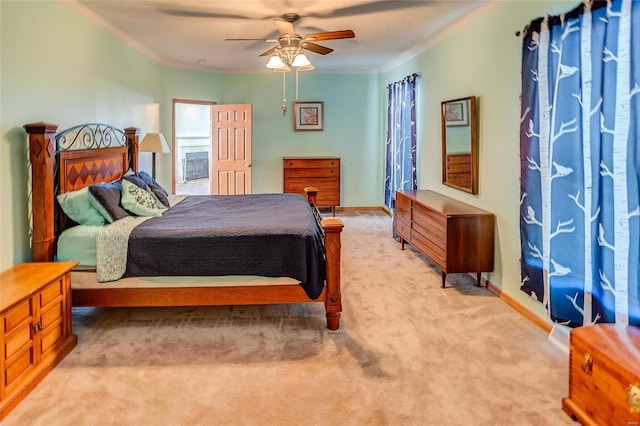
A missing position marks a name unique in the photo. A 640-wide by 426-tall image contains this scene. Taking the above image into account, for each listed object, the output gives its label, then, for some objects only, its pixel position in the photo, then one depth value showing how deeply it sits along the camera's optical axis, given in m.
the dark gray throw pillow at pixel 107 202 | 3.65
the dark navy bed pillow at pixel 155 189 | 4.57
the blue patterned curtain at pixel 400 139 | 6.43
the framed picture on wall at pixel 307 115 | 8.46
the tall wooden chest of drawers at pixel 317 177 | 8.27
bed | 3.31
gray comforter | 3.32
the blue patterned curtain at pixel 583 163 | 2.44
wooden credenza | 4.18
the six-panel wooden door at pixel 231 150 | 7.96
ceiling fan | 3.99
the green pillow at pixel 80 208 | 3.58
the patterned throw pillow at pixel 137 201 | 3.93
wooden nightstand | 2.39
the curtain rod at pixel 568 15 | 2.65
